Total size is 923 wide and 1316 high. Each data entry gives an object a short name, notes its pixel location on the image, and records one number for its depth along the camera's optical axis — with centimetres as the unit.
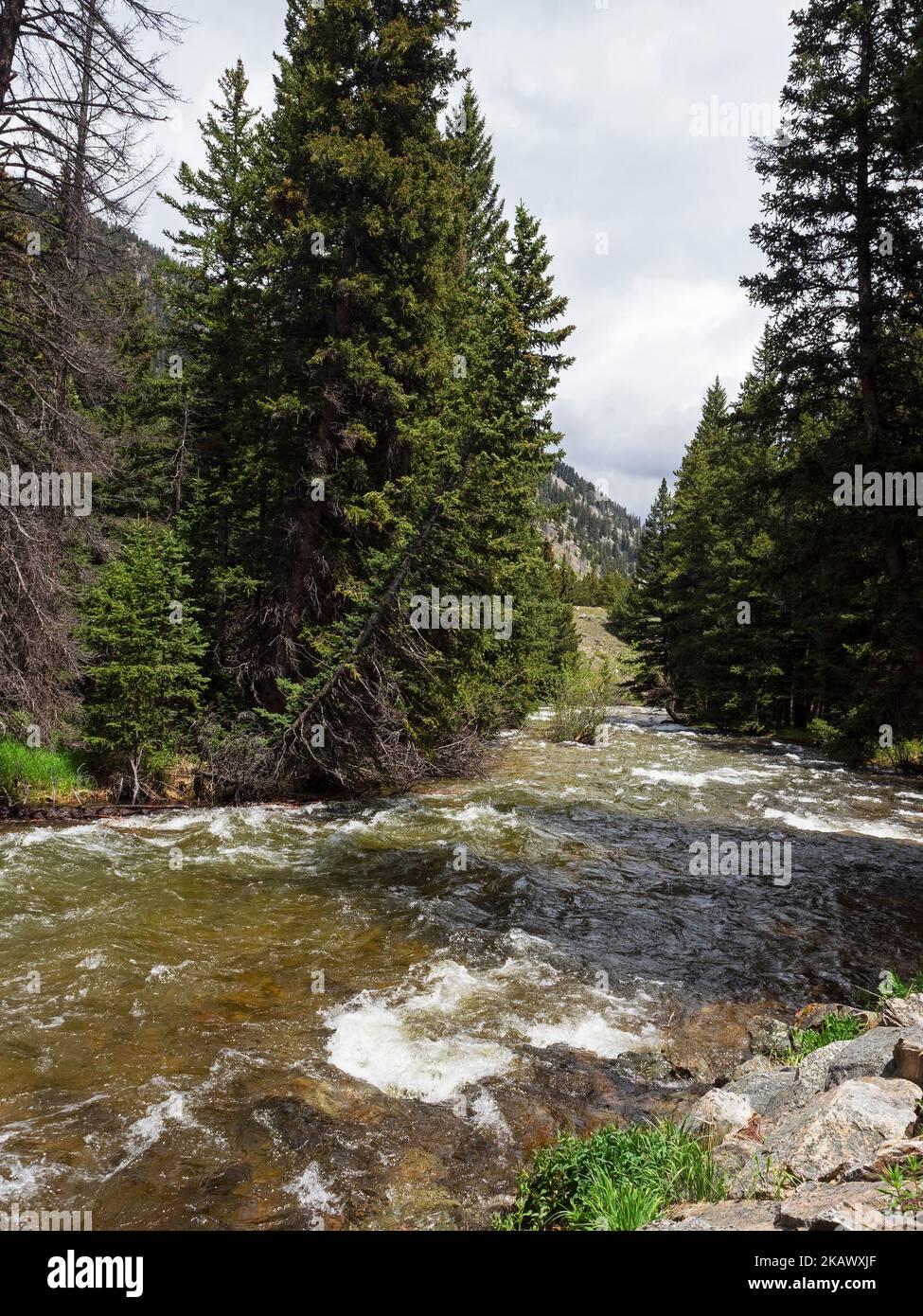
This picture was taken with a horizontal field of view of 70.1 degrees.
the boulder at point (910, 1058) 402
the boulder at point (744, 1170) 356
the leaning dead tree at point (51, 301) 844
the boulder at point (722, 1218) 315
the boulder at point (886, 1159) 329
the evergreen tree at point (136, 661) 1254
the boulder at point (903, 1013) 509
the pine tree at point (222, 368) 1644
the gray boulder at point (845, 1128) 353
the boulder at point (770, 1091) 470
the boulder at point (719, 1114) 448
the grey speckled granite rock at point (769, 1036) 597
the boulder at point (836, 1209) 280
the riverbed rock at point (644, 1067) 573
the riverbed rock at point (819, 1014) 607
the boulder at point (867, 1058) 440
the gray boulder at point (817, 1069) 469
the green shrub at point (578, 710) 2670
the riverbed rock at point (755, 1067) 555
